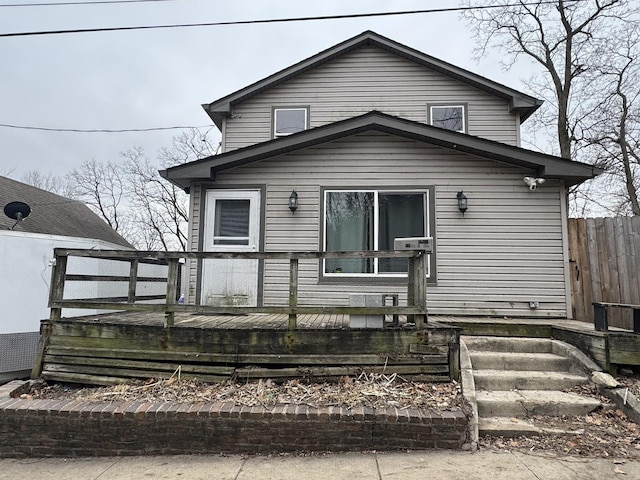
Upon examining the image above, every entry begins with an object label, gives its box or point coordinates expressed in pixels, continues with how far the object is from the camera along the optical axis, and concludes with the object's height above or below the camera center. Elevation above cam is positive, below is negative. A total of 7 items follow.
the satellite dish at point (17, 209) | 8.42 +1.40
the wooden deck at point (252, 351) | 4.10 -0.78
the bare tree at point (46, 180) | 28.59 +6.98
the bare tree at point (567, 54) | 14.73 +8.92
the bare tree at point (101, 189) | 26.84 +5.92
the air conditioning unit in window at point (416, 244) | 4.19 +0.38
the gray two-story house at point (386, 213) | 6.36 +1.12
